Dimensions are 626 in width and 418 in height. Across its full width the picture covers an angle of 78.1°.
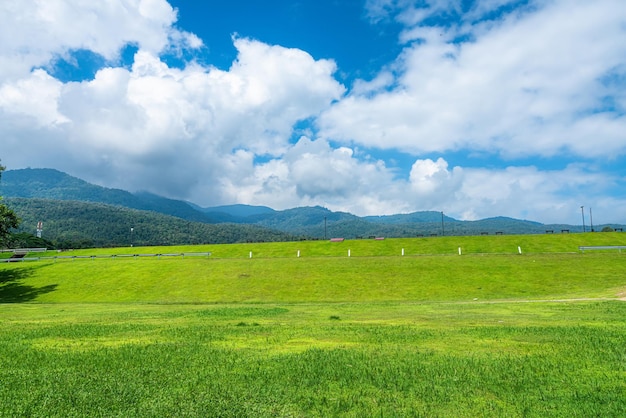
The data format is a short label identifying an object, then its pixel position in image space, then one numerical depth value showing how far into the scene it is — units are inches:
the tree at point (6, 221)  1962.4
